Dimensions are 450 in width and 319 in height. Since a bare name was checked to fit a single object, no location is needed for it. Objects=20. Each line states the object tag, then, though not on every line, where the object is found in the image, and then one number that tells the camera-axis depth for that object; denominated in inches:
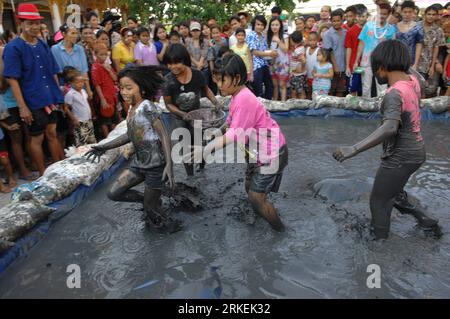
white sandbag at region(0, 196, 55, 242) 130.8
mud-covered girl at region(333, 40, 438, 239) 105.4
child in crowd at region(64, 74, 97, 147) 211.9
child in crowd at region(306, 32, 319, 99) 297.1
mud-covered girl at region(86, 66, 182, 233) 129.0
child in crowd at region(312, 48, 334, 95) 293.7
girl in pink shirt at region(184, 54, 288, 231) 116.8
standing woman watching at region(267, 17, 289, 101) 308.1
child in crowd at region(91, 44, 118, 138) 234.5
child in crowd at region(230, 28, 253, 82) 292.5
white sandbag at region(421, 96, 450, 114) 271.7
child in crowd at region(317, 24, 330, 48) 340.9
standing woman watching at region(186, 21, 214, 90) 316.8
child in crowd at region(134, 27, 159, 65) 294.0
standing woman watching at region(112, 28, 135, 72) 283.7
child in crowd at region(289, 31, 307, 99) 303.6
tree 456.4
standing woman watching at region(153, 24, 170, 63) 317.1
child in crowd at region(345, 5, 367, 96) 300.5
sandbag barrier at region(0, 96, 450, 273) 132.3
